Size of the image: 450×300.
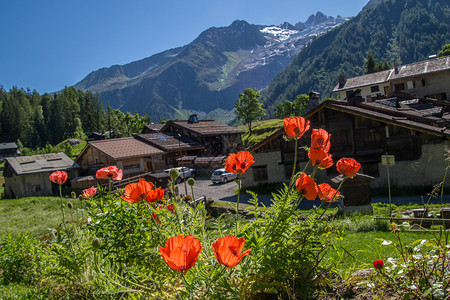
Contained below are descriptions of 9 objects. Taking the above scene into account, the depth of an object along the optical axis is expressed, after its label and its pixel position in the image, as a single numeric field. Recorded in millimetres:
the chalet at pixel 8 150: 90925
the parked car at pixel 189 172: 35391
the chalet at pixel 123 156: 36312
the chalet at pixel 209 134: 46406
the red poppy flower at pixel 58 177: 3850
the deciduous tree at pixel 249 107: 76375
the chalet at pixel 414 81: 47312
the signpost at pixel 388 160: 12242
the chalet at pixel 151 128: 58781
